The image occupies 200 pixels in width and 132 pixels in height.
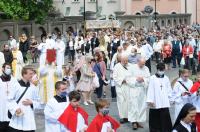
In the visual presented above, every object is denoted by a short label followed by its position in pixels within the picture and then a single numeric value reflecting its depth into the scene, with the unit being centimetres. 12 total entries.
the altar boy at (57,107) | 1023
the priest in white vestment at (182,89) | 1280
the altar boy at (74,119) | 1003
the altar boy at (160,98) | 1366
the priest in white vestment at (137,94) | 1492
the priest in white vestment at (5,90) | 1182
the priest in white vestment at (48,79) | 1762
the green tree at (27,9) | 4563
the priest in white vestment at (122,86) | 1548
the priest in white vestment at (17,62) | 2239
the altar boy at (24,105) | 1106
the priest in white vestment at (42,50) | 2104
